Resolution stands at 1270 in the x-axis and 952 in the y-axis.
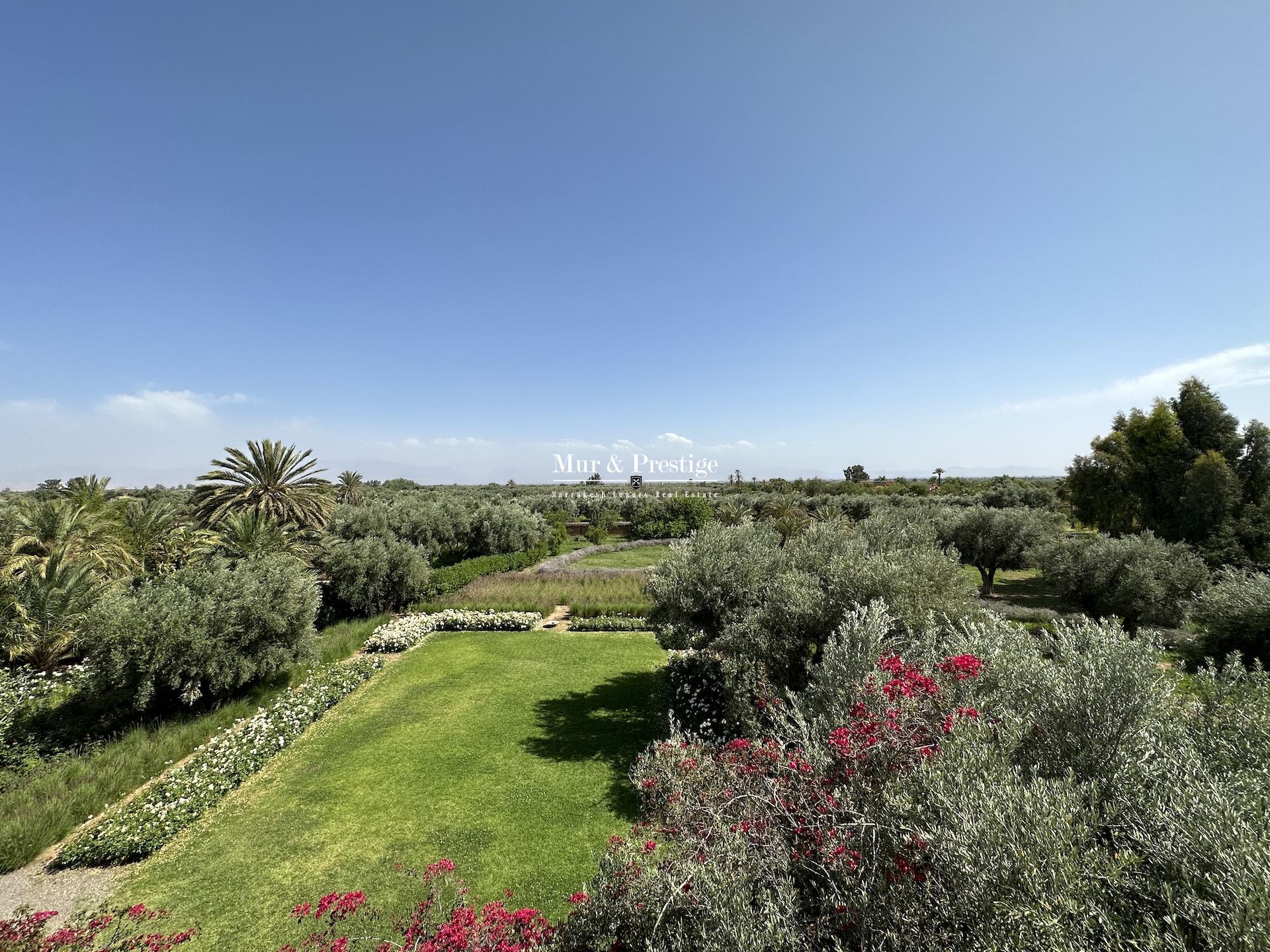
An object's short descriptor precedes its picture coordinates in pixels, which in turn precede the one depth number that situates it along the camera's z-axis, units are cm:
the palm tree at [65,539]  1446
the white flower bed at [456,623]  1784
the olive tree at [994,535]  2219
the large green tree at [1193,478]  2133
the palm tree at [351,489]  4416
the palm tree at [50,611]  1242
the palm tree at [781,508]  3538
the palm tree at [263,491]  2094
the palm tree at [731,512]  4057
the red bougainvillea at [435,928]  378
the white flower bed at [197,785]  693
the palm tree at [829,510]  4141
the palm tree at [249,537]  1727
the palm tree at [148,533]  1794
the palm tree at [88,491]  1823
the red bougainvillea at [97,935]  493
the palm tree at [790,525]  2758
